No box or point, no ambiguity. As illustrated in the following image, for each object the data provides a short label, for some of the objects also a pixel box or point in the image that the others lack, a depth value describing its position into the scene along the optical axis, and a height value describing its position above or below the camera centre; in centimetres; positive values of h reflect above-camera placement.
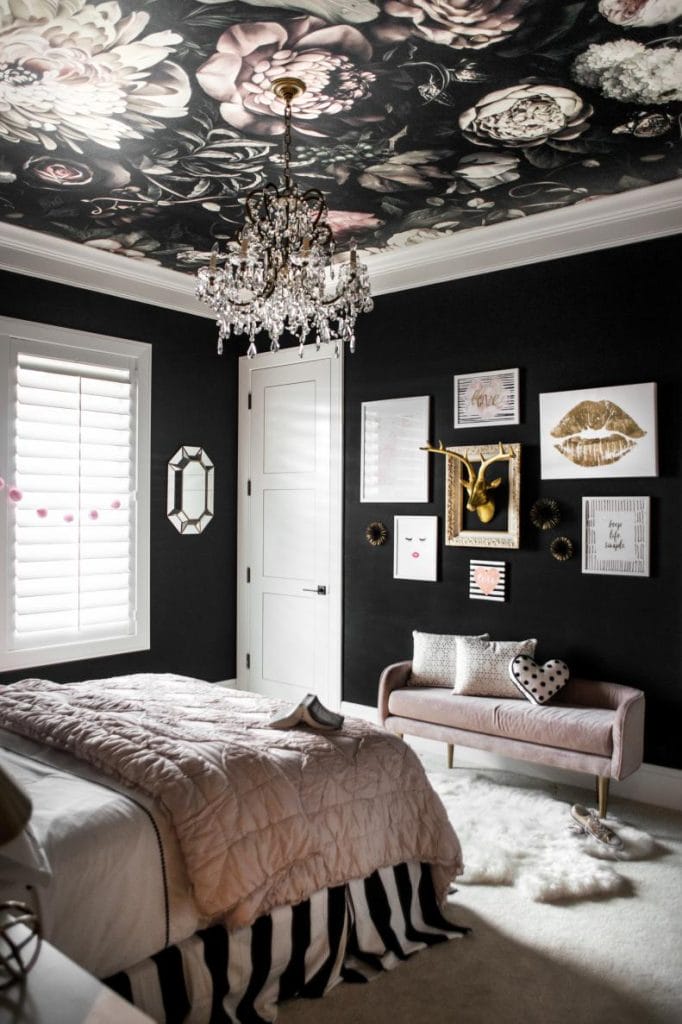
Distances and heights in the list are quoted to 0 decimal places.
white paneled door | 548 -5
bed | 208 -95
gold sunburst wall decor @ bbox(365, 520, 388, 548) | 518 -9
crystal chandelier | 303 +98
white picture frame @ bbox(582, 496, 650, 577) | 410 -8
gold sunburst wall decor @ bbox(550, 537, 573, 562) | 434 -15
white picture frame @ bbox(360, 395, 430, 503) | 500 +45
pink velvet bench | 371 -101
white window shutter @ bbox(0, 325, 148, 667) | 469 +7
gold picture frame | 453 +7
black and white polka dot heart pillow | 410 -81
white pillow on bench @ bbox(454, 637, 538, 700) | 425 -79
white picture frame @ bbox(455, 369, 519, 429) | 461 +72
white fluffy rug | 315 -141
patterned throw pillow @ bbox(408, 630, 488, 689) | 454 -81
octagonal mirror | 559 +21
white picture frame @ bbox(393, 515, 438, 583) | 492 -17
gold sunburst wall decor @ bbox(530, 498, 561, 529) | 440 +4
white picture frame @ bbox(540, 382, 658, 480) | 408 +47
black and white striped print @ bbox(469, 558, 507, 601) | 461 -35
